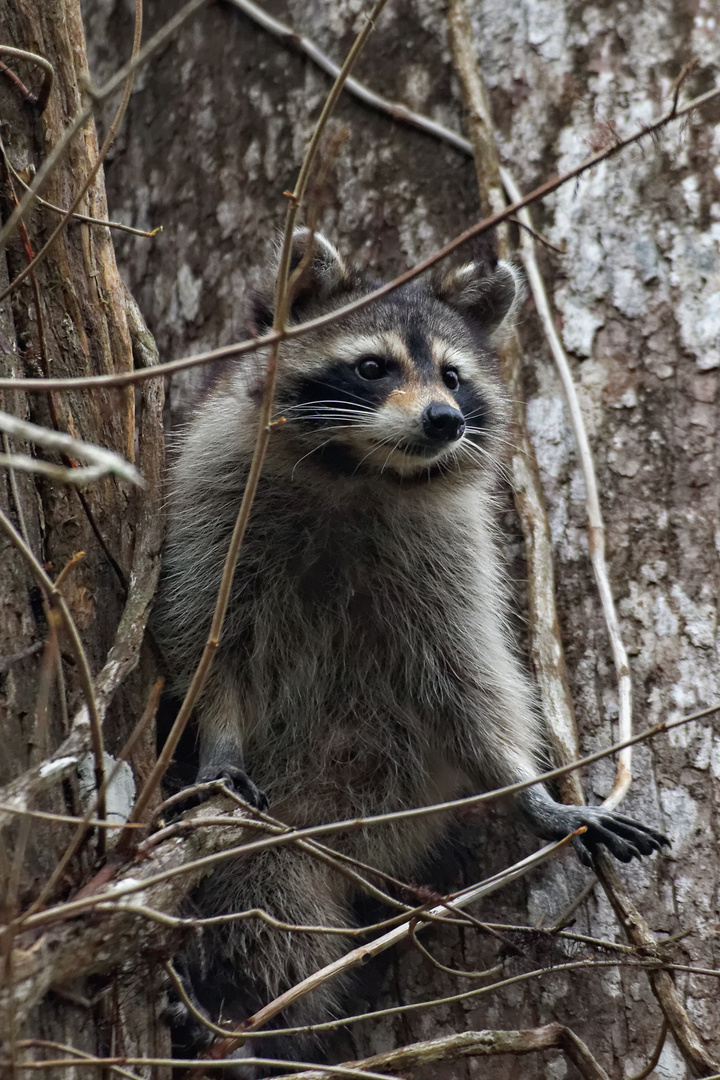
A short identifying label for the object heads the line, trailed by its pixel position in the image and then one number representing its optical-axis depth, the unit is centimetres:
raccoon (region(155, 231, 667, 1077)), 554
